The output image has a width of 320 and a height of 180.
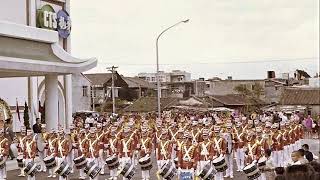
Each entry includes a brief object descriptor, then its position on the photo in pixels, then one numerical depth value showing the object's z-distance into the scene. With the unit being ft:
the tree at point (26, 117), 103.24
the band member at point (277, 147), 67.31
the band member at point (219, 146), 58.08
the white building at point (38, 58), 80.79
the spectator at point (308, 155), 39.46
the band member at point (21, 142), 65.31
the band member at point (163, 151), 55.88
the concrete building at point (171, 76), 430.20
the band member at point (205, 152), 53.62
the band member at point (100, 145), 67.97
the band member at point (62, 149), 64.18
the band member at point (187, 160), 51.08
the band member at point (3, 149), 62.03
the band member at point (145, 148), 60.95
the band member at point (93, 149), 64.90
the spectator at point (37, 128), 82.60
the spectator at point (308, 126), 102.94
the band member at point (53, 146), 64.45
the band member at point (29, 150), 64.02
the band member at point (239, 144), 71.26
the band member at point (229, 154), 69.26
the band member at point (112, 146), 64.49
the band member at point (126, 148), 62.59
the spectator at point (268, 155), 52.97
